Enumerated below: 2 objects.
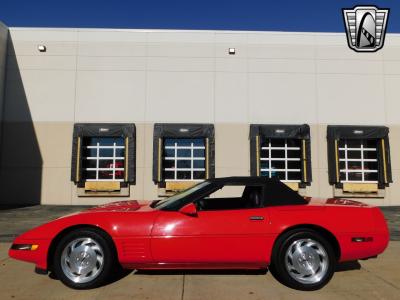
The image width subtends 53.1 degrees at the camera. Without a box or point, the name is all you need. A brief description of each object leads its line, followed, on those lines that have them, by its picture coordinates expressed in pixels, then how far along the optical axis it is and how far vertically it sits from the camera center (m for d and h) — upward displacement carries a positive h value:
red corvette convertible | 4.37 -0.66
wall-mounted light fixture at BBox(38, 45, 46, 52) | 14.10 +4.69
